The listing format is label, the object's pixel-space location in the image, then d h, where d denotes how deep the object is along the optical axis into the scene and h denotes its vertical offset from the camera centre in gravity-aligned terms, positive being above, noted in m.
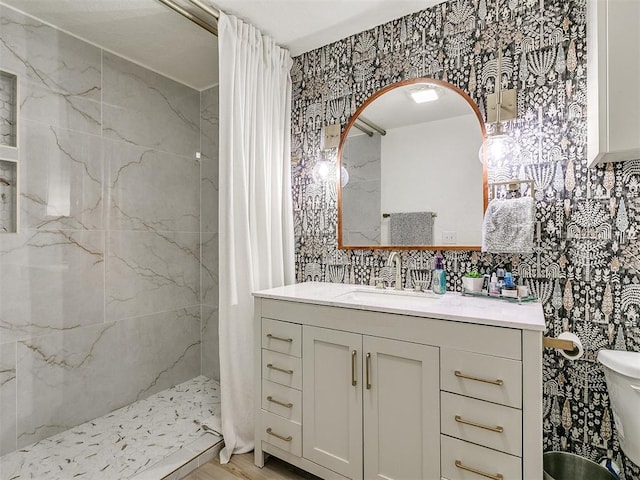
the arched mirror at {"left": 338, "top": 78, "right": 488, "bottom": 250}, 1.77 +0.38
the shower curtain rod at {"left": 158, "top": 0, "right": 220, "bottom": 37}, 1.70 +1.19
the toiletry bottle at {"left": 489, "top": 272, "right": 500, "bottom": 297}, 1.60 -0.22
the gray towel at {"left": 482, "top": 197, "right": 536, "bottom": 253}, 1.51 +0.06
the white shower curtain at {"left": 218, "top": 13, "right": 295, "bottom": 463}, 1.92 +0.19
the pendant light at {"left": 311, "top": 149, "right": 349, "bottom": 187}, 2.18 +0.46
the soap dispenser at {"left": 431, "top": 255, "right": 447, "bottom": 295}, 1.75 -0.20
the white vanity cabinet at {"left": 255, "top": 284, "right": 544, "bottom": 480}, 1.18 -0.61
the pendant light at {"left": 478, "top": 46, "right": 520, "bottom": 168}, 1.65 +0.52
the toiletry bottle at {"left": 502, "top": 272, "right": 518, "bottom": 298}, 1.55 -0.22
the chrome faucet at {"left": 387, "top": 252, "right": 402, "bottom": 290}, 1.91 -0.15
